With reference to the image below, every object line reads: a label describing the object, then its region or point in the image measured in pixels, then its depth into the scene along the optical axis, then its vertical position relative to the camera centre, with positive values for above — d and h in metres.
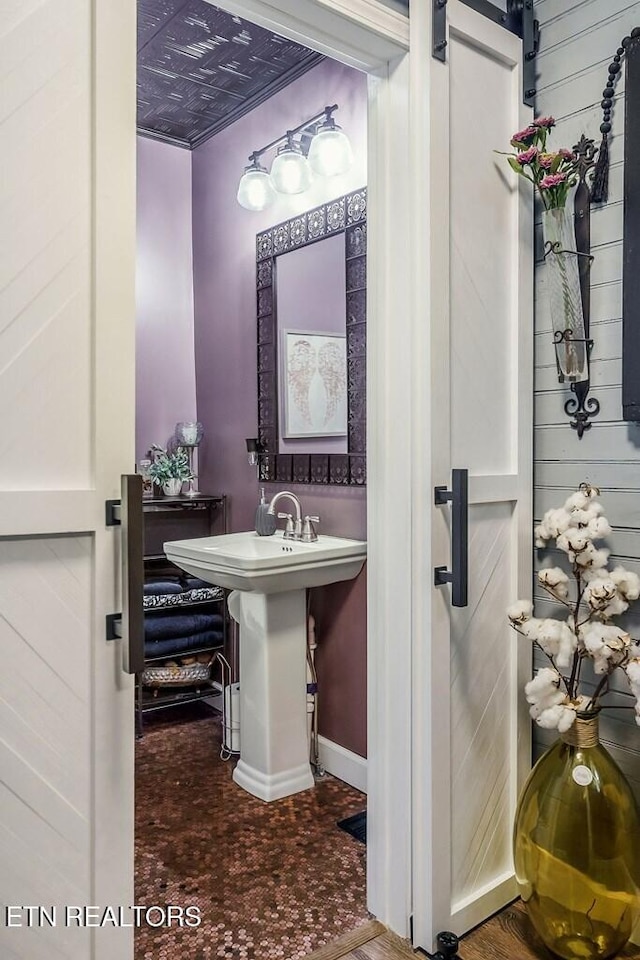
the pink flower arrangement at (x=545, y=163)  1.62 +0.66
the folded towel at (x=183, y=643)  2.91 -0.86
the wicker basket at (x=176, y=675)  2.95 -1.00
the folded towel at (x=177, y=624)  2.90 -0.77
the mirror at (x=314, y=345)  2.48 +0.38
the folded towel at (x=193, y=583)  3.03 -0.61
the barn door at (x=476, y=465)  1.60 -0.06
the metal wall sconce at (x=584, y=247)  1.69 +0.48
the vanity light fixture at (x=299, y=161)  2.43 +1.05
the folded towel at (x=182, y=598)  2.90 -0.66
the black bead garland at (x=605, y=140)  1.63 +0.71
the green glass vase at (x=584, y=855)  1.51 -0.92
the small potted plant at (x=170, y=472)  3.16 -0.13
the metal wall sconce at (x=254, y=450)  2.95 -0.03
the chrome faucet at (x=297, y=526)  2.56 -0.31
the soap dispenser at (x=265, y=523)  2.73 -0.32
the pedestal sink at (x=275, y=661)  2.35 -0.77
